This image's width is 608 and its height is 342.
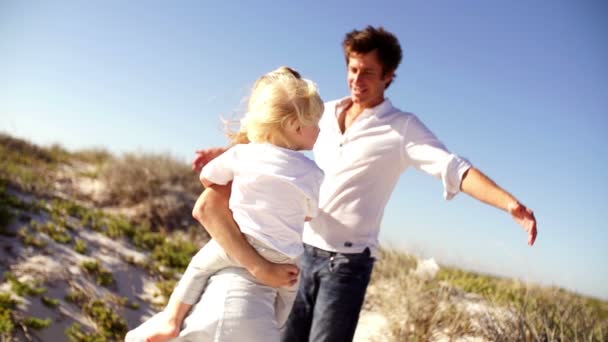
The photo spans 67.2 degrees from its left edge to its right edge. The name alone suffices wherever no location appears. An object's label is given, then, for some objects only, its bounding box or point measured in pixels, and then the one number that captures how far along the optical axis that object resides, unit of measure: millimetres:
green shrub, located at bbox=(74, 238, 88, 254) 6191
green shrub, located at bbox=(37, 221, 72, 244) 6227
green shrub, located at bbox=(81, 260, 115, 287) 5712
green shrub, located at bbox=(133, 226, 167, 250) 7445
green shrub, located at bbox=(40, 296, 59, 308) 4738
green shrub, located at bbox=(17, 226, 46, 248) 5809
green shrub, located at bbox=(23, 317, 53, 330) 4281
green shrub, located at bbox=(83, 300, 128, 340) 4742
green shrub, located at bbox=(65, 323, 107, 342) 4391
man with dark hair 2531
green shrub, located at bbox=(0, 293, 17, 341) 4062
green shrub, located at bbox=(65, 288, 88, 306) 5035
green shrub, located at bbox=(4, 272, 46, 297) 4703
